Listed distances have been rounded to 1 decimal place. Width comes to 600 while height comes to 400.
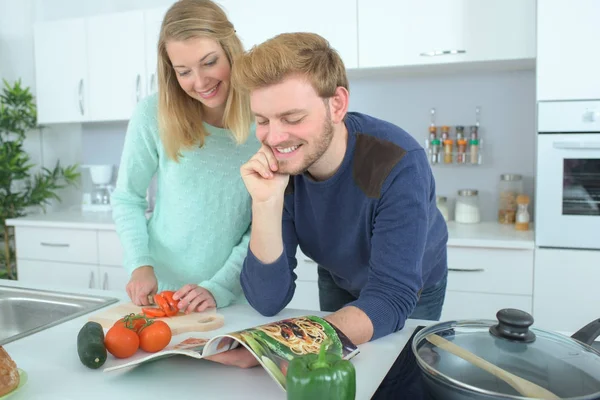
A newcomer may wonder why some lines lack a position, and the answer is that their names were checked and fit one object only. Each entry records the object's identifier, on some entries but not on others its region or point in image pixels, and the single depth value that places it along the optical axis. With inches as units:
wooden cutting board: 46.6
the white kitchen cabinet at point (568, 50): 89.0
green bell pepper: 27.5
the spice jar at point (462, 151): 113.2
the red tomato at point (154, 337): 40.6
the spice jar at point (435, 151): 115.2
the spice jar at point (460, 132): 114.3
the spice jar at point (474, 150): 112.3
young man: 42.7
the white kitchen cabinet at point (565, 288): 91.0
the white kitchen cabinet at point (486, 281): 94.5
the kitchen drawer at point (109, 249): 122.1
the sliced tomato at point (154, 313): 49.0
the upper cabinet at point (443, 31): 96.7
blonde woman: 54.2
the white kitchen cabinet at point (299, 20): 107.4
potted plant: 131.6
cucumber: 37.8
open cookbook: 33.9
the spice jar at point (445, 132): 115.0
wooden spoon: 27.8
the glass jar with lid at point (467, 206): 111.8
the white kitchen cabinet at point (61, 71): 131.0
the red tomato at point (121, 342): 39.7
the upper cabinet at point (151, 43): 122.2
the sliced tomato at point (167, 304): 49.1
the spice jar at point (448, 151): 113.8
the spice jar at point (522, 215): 103.8
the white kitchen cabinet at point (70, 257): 123.4
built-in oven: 90.1
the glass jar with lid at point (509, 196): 110.5
